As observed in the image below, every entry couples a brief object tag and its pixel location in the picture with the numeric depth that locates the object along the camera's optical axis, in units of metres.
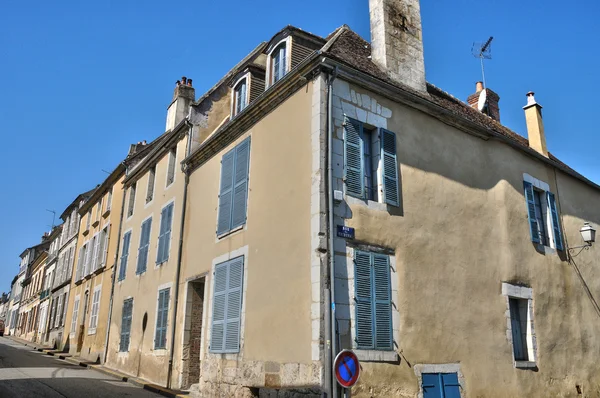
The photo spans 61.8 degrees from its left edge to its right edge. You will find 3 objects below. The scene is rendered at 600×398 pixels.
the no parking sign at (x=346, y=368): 5.51
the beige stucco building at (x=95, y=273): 16.22
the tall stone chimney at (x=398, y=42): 9.38
